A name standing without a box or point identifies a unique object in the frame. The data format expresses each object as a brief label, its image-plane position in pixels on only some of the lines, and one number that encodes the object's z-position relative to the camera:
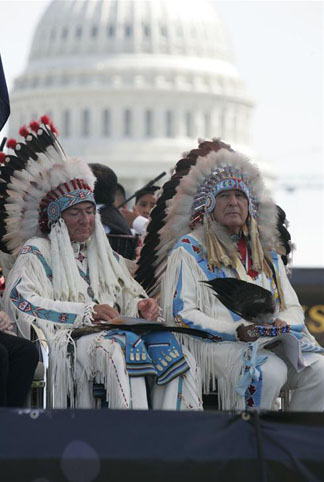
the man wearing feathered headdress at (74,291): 12.91
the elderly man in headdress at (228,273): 13.26
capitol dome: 173.98
